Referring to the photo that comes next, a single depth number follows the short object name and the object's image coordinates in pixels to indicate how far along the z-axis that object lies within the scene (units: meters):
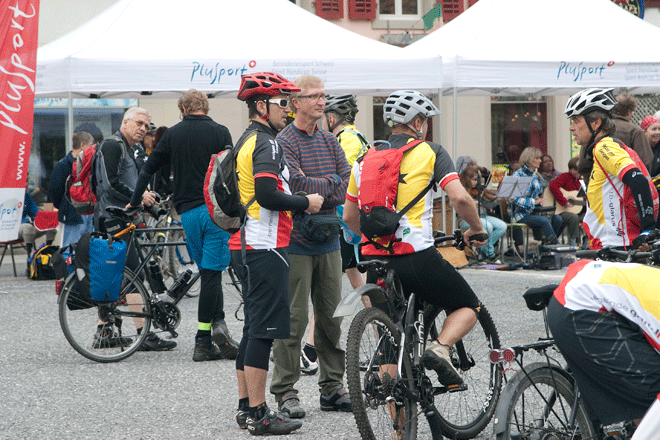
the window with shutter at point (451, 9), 34.94
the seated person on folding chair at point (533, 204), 20.82
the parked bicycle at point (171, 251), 15.53
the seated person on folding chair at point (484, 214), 20.56
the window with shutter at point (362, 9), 33.87
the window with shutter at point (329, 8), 33.56
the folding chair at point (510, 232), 20.65
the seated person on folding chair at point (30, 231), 20.21
